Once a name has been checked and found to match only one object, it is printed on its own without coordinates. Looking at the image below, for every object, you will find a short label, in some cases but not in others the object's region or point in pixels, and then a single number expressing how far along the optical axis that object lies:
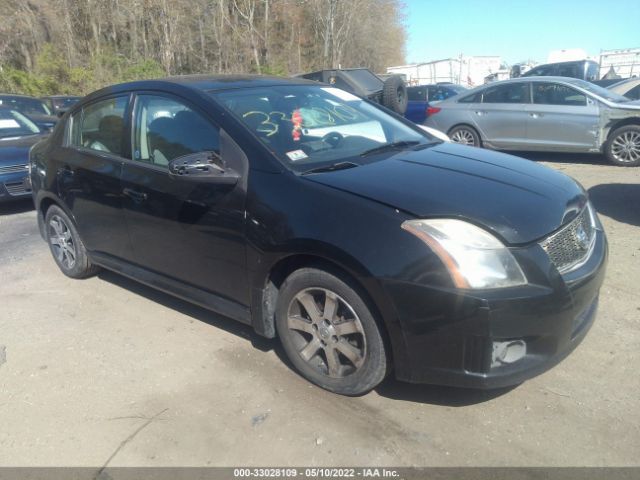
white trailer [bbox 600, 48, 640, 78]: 26.11
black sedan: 2.61
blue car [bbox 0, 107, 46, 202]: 7.55
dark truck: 9.86
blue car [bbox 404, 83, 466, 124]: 17.22
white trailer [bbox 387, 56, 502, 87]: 35.50
